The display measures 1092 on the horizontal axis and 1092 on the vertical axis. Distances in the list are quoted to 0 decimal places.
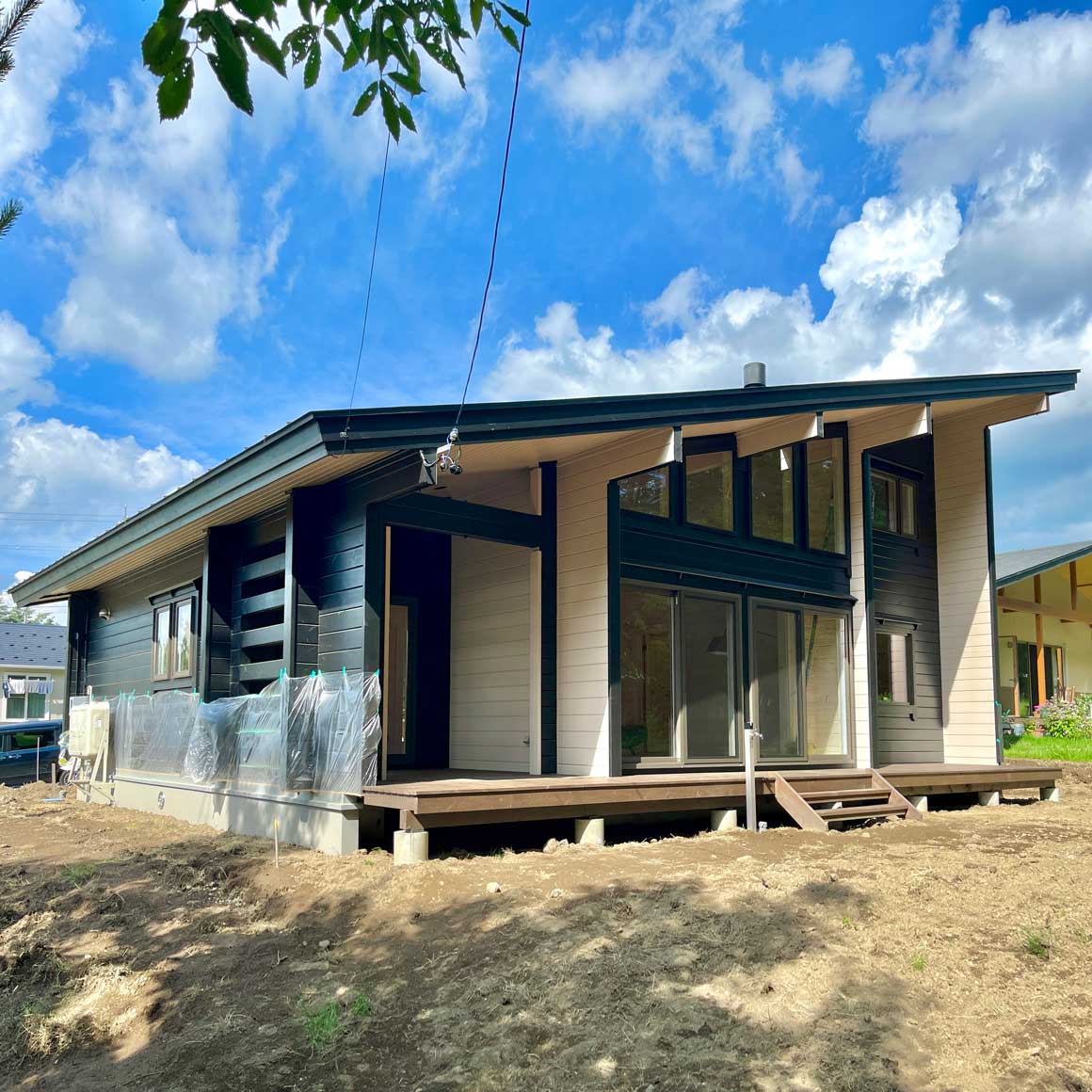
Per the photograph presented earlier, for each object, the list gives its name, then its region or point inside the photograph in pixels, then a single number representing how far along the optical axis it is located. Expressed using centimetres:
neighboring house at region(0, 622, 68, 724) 2505
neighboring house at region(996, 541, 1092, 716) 1925
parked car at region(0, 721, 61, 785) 1429
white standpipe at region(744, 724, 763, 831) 852
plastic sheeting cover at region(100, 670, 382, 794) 704
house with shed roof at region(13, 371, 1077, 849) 784
